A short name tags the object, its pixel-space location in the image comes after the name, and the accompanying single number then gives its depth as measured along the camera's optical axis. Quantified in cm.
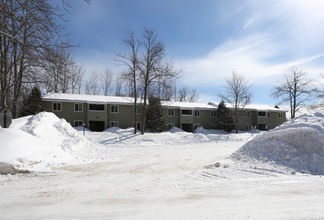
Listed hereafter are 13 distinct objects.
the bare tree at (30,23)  798
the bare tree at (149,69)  2783
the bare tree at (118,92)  5031
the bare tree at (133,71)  2803
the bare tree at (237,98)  3962
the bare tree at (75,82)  4228
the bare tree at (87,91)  4844
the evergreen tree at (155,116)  3300
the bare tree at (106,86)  4972
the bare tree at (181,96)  5953
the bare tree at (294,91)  4197
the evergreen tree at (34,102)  2797
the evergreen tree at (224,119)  3838
